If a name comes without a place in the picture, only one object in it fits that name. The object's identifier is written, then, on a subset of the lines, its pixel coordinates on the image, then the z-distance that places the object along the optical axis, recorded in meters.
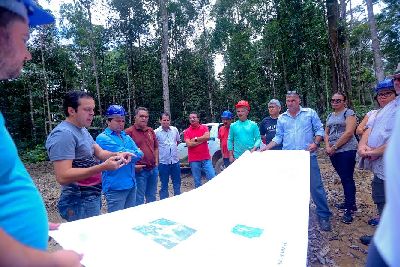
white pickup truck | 7.19
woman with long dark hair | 4.17
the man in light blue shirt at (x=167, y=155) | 5.43
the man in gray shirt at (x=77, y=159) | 2.23
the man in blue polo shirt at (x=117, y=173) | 3.38
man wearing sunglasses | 3.06
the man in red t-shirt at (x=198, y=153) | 5.79
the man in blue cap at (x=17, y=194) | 0.74
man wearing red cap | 5.22
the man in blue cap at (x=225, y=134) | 6.03
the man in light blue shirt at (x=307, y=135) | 4.00
